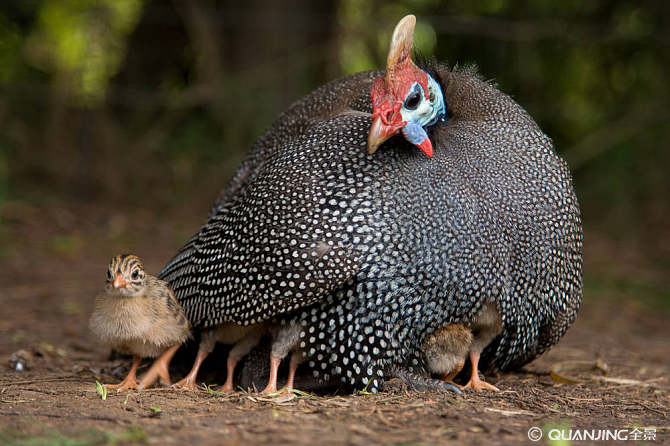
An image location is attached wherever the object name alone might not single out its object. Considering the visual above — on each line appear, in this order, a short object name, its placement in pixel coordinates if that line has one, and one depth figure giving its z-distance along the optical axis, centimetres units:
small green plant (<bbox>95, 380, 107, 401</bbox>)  750
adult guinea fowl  760
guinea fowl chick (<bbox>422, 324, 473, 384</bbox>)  798
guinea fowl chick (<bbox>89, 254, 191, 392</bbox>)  854
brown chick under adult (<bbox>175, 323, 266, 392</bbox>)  838
